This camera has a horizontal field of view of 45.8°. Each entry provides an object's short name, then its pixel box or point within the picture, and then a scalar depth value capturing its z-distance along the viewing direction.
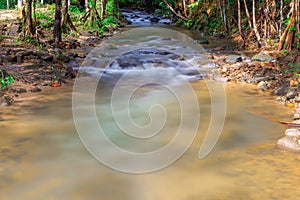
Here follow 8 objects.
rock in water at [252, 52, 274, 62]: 9.70
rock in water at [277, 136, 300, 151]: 4.64
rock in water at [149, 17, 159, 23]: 26.23
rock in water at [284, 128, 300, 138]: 4.89
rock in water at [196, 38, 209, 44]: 15.04
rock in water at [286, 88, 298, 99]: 6.79
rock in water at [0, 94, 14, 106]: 6.24
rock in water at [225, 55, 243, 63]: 10.50
